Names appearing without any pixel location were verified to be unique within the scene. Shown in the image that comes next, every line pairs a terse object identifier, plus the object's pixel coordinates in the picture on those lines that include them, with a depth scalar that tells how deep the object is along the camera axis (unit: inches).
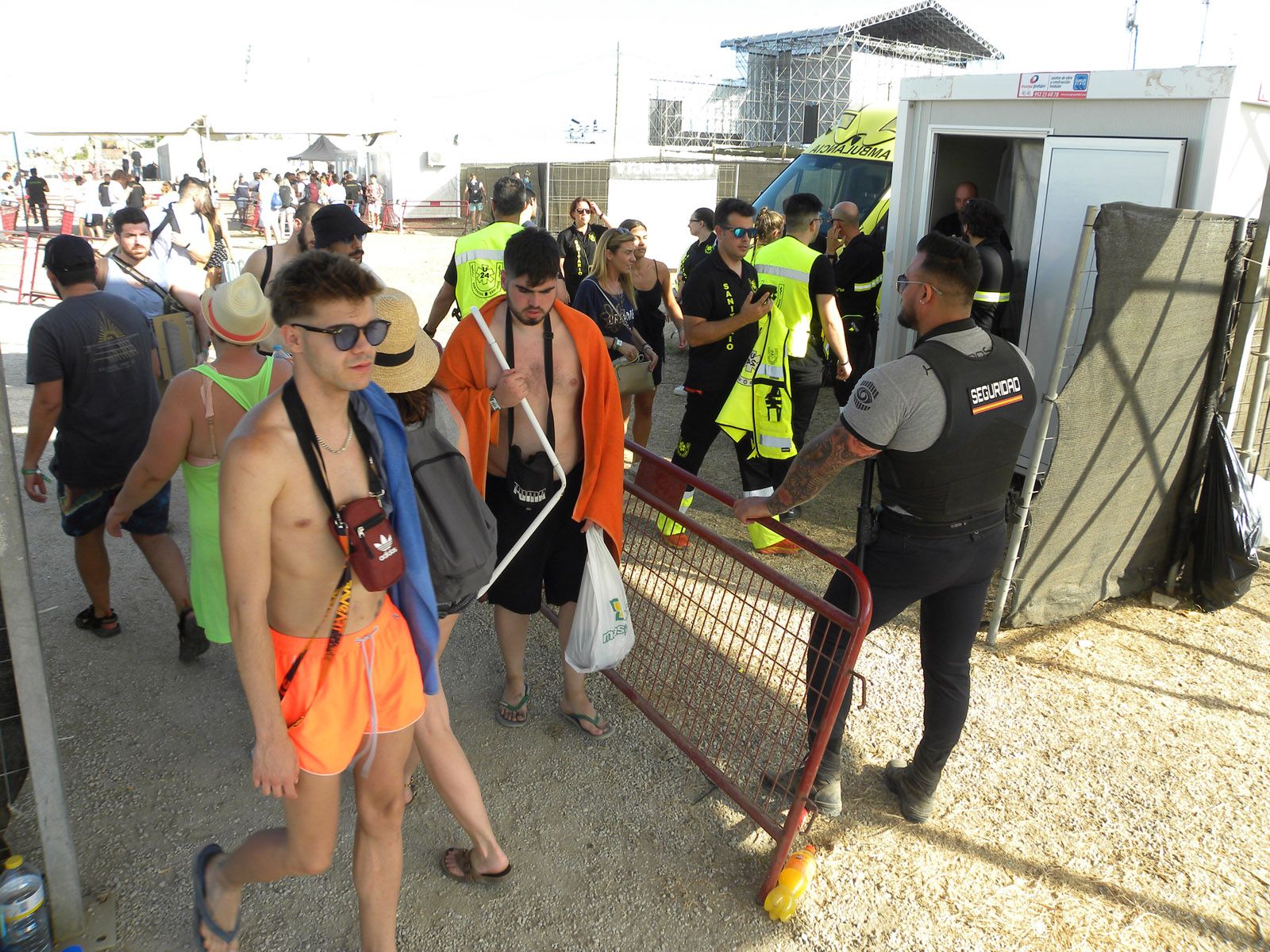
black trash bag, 190.5
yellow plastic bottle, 114.6
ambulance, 394.0
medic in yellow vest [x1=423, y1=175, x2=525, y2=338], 238.1
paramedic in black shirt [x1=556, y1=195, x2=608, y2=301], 325.1
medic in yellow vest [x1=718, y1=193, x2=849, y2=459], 218.1
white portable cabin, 203.6
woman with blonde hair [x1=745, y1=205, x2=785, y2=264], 277.4
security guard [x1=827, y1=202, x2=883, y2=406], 313.0
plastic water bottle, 97.8
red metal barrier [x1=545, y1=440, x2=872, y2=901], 113.3
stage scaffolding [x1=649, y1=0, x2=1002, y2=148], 1835.6
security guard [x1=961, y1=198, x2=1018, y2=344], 231.8
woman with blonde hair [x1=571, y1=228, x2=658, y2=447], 239.1
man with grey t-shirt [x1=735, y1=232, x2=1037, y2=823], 113.7
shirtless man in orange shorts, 79.3
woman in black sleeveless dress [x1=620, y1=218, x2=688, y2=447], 257.6
